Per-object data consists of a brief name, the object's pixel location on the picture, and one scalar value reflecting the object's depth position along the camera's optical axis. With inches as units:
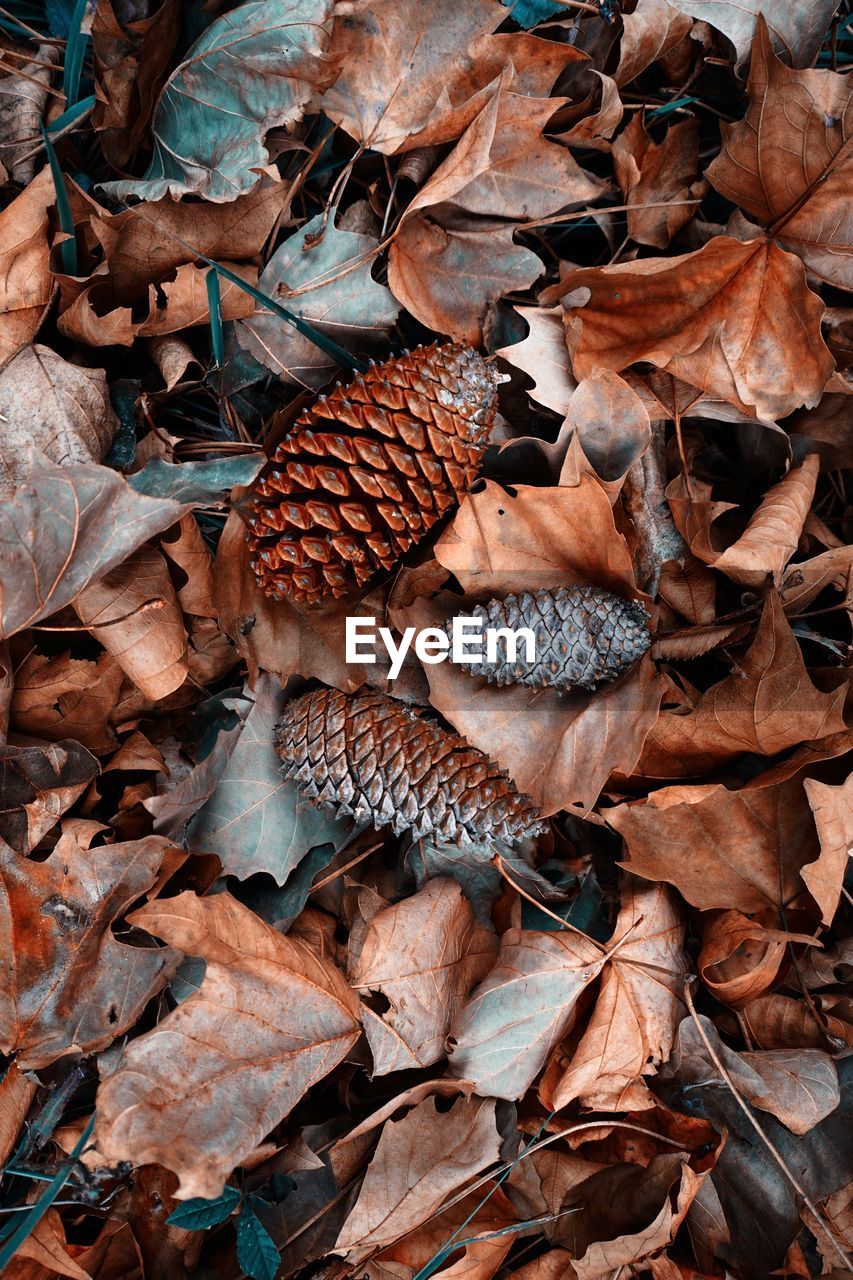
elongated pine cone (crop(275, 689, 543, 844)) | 19.8
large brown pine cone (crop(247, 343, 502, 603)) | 19.3
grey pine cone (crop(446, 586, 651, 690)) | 19.8
